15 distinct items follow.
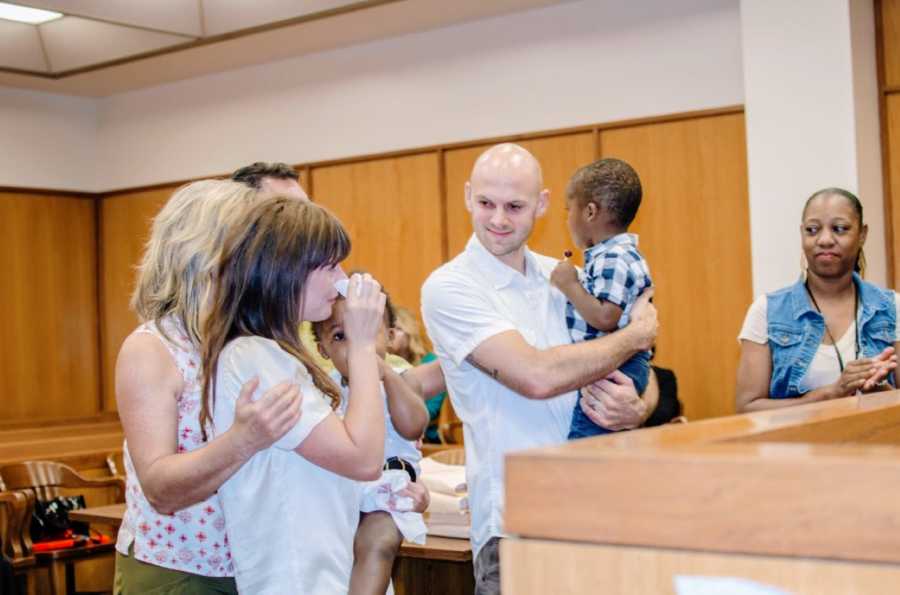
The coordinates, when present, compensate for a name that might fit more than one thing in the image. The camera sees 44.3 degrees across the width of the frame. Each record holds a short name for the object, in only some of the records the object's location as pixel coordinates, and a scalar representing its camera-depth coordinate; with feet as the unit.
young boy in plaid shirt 8.79
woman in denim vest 10.66
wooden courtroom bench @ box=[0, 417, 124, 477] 18.61
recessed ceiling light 20.34
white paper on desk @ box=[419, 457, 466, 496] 10.78
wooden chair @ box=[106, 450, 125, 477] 18.95
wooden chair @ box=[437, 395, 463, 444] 22.44
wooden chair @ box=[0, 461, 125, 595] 15.93
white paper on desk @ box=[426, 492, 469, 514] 10.47
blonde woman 5.85
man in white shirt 7.84
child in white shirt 8.02
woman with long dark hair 6.03
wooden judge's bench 2.73
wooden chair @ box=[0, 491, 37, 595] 15.17
